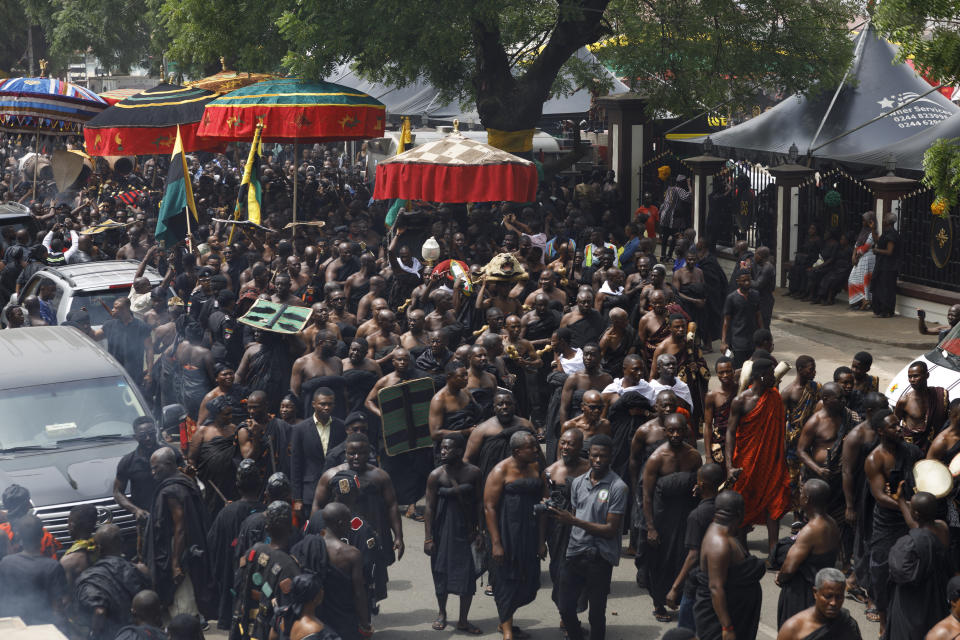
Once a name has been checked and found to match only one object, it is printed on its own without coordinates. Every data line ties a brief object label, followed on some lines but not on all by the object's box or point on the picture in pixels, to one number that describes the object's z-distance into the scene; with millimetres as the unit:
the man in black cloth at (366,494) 16281
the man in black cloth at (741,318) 27156
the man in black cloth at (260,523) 14719
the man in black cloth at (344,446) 17250
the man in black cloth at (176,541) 16391
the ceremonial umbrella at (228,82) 49781
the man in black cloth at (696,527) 15227
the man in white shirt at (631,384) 19703
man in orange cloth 19031
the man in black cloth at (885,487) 16391
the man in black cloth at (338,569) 14398
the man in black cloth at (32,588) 13906
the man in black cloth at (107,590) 13367
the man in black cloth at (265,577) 13594
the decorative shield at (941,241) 35375
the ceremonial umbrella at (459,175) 31891
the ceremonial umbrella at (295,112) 38687
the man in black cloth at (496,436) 17922
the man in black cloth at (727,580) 14242
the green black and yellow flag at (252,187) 36125
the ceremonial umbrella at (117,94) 72187
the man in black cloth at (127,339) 25109
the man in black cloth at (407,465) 20781
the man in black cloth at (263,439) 18516
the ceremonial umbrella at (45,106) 49937
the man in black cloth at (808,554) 14273
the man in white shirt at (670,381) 19875
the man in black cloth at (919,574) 14430
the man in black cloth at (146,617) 12172
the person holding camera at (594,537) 15766
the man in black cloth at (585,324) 24391
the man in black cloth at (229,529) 15633
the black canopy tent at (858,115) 41594
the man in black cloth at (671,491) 16859
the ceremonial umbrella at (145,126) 44469
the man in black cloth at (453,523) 16922
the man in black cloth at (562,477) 16594
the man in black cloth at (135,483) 17641
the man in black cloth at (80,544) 14312
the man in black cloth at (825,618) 12359
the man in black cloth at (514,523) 16484
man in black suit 18798
